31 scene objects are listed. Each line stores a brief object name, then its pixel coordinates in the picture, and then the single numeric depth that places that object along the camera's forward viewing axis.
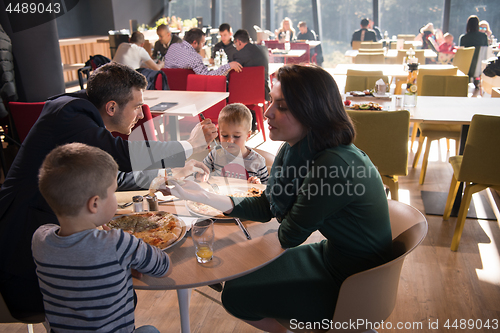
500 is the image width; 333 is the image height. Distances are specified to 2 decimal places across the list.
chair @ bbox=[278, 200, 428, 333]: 1.23
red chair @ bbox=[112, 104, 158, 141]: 3.04
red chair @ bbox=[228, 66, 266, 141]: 4.70
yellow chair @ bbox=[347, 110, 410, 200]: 2.57
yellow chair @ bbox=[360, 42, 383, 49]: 7.20
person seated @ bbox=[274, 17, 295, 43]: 9.66
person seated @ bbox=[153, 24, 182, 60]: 6.49
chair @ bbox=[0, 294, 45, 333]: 1.32
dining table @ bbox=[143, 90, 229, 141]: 3.35
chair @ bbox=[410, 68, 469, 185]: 3.82
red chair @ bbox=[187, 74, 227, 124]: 4.24
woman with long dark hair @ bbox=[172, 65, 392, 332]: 1.25
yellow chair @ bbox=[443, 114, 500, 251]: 2.36
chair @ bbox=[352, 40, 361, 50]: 9.27
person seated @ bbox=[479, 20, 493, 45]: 8.66
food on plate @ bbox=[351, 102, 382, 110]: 3.12
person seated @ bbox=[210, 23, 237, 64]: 5.74
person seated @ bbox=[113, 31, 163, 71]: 5.29
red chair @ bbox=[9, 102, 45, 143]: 2.88
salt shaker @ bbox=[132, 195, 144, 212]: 1.54
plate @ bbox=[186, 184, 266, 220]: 1.49
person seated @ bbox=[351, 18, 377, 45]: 9.16
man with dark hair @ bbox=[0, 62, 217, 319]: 1.32
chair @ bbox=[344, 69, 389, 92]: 4.13
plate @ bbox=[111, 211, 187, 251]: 1.25
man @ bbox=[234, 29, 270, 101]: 4.97
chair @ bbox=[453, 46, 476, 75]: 6.89
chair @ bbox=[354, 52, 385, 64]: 6.09
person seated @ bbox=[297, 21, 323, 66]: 10.18
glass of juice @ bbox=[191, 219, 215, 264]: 1.21
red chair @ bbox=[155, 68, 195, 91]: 4.78
